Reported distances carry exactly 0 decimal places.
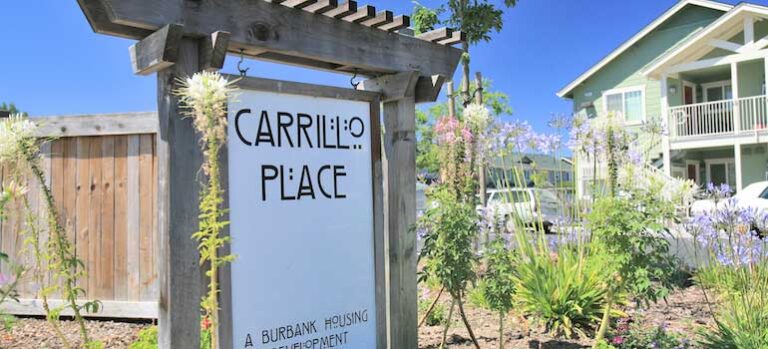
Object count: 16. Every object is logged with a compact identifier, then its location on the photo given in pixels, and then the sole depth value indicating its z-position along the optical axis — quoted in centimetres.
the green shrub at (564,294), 473
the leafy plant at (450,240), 364
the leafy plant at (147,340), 343
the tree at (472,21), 805
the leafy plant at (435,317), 516
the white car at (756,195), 1355
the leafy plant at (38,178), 283
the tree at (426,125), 2154
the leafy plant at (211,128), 226
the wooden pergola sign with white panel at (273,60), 268
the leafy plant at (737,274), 394
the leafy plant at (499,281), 380
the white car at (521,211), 542
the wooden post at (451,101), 815
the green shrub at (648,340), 396
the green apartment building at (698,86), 1719
